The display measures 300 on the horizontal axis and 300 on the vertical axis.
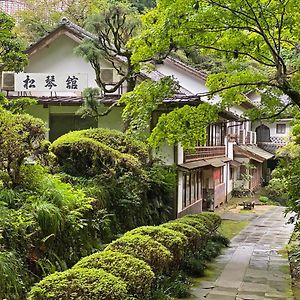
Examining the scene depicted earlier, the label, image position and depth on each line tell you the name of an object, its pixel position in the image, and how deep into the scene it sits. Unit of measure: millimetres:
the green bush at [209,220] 12695
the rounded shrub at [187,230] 9875
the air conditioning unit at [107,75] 17922
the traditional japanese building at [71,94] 17406
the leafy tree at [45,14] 31311
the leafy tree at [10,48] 12242
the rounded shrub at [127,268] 5848
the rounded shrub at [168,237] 8242
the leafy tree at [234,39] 10094
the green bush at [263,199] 32406
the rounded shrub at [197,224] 11344
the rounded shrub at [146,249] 7014
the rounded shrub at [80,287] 4945
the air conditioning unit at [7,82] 18469
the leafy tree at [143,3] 38269
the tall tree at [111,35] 14852
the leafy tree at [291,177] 11203
